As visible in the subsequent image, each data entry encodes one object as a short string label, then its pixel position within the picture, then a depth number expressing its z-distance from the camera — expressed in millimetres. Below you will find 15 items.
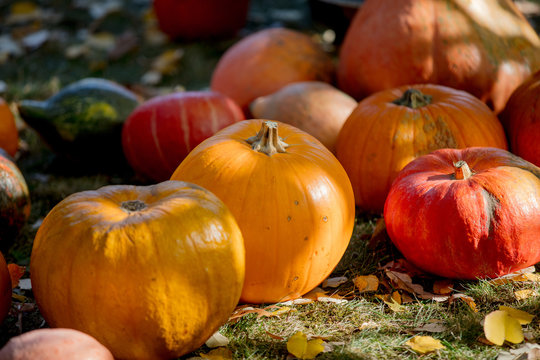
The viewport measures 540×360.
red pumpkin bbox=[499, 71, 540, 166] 3068
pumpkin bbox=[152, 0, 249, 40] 5809
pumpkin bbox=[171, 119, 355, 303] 2205
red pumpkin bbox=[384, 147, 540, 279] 2301
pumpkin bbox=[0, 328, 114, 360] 1575
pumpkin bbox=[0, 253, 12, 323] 2049
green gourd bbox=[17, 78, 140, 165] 3699
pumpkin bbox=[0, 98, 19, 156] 3555
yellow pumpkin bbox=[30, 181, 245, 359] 1788
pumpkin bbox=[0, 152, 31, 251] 2711
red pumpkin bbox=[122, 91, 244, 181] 3467
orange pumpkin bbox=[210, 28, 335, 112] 4082
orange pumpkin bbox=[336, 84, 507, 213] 2980
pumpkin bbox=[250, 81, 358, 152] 3461
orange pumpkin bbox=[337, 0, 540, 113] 3559
